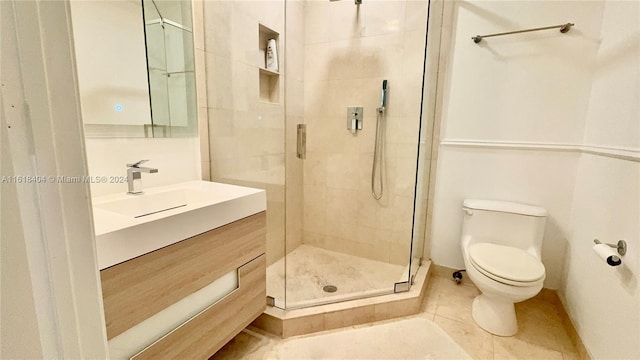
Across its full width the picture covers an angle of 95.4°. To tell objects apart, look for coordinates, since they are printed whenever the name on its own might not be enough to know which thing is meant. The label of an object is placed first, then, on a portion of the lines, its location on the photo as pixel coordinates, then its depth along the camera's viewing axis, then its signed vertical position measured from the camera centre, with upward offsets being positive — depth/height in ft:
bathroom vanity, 2.84 -1.57
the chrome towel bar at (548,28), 5.41 +2.09
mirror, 3.79 +0.95
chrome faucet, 4.09 -0.63
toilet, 4.89 -2.19
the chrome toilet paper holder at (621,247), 3.79 -1.39
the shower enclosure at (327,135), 5.90 +0.01
